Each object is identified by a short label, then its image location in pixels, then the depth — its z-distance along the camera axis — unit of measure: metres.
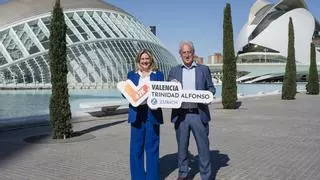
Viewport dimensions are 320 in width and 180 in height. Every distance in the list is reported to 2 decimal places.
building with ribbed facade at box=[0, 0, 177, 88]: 22.44
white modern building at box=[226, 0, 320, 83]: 55.43
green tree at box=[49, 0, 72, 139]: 6.85
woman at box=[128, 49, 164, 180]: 3.74
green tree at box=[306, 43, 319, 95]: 23.68
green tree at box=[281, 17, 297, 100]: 18.21
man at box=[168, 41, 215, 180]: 3.83
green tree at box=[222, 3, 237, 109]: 12.80
